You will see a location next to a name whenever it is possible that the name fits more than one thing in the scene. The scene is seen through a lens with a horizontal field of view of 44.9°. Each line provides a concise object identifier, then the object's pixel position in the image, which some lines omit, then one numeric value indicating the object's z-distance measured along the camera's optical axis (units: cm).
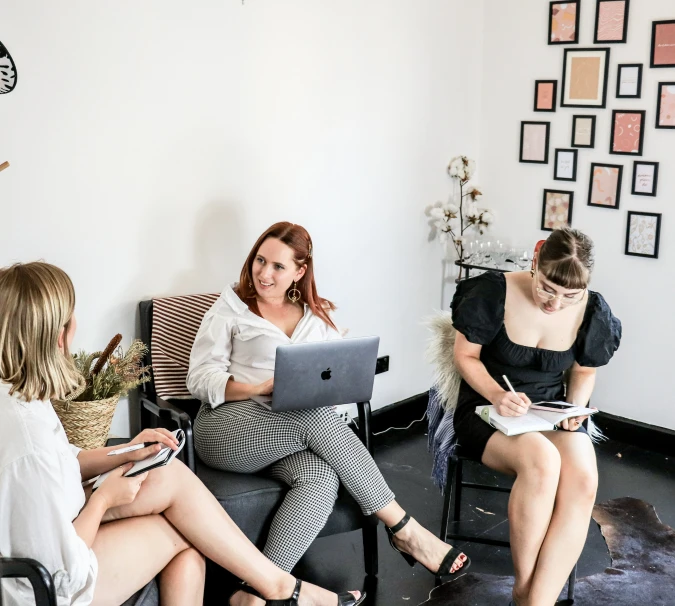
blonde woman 152
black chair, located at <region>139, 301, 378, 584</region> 229
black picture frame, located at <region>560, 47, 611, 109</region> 352
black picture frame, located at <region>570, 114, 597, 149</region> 360
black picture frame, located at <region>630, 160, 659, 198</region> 346
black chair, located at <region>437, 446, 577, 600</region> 249
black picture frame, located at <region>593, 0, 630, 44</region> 342
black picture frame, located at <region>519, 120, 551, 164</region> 377
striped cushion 268
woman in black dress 231
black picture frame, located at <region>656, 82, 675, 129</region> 337
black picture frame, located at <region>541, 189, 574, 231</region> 374
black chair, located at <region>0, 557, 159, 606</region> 149
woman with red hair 234
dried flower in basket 235
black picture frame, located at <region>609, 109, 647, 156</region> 346
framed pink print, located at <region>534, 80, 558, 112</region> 372
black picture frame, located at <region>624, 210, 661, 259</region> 348
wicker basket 227
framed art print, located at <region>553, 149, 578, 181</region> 371
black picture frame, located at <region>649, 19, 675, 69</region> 332
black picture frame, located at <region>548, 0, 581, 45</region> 357
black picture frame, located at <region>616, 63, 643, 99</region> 343
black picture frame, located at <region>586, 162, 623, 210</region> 356
